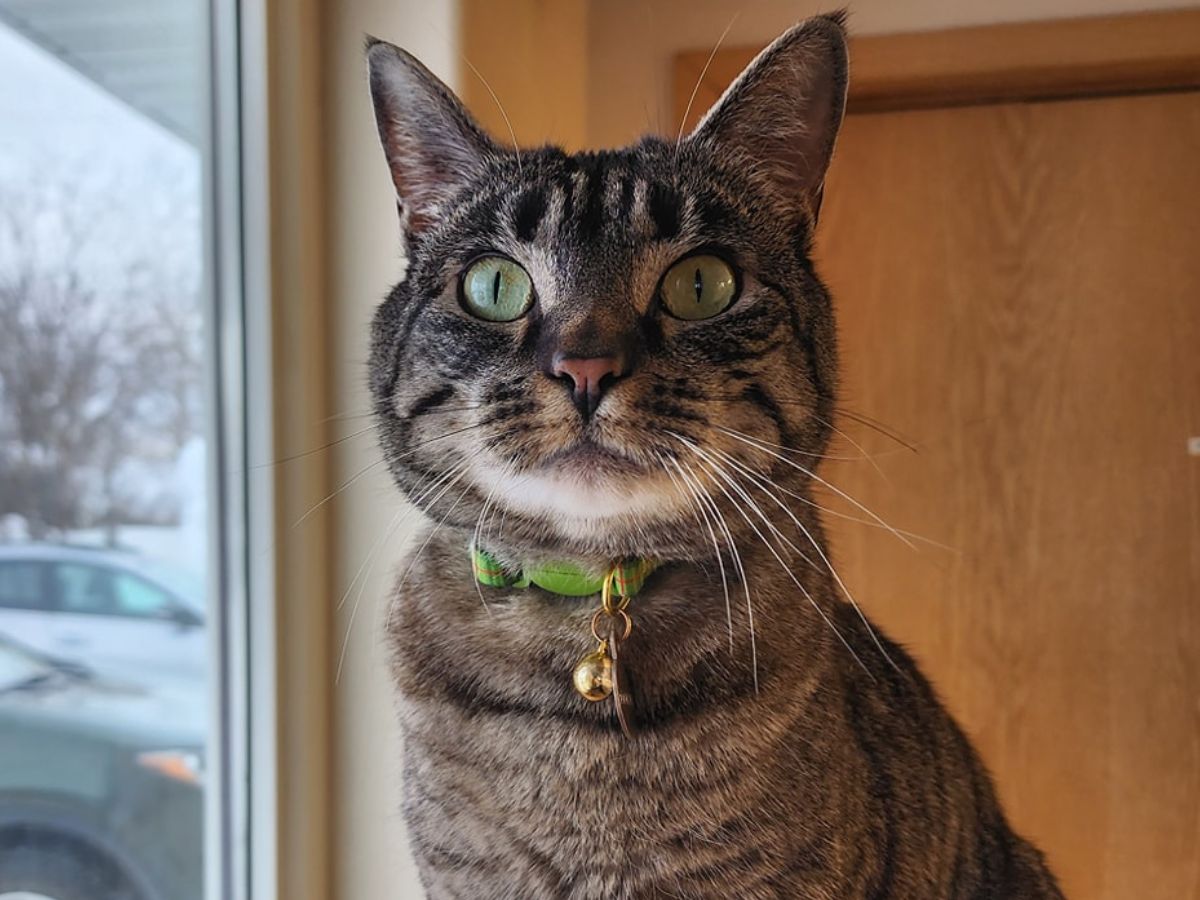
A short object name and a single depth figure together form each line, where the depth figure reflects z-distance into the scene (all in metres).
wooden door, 0.33
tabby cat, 0.21
